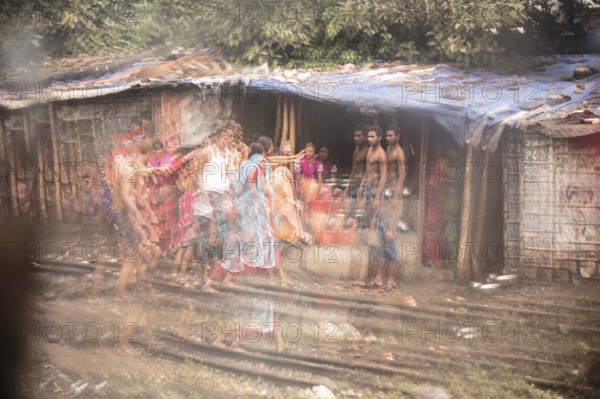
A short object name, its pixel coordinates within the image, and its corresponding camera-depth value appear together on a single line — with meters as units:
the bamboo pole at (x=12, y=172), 6.55
